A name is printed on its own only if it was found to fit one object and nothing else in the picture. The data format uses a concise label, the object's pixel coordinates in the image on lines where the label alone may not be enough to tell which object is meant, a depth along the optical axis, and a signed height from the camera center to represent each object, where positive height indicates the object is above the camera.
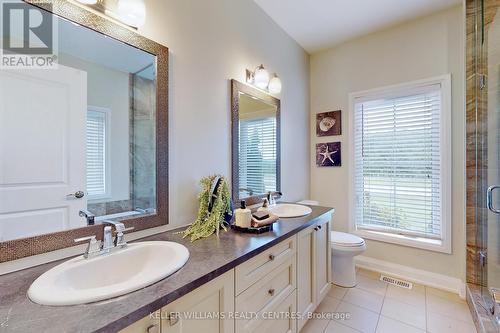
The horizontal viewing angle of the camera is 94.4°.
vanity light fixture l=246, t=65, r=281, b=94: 2.04 +0.79
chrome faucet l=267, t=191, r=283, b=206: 2.13 -0.29
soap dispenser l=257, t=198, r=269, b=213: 1.62 -0.31
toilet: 2.17 -0.89
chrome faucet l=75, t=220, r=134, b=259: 0.95 -0.33
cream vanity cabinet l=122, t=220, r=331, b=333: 0.82 -0.61
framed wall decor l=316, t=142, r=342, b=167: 2.83 +0.15
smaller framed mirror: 1.87 +0.21
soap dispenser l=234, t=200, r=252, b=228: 1.42 -0.32
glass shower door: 1.82 +0.30
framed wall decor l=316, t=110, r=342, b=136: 2.83 +0.53
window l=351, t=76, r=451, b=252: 2.27 +0.02
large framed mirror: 0.88 +0.14
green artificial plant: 1.35 -0.26
